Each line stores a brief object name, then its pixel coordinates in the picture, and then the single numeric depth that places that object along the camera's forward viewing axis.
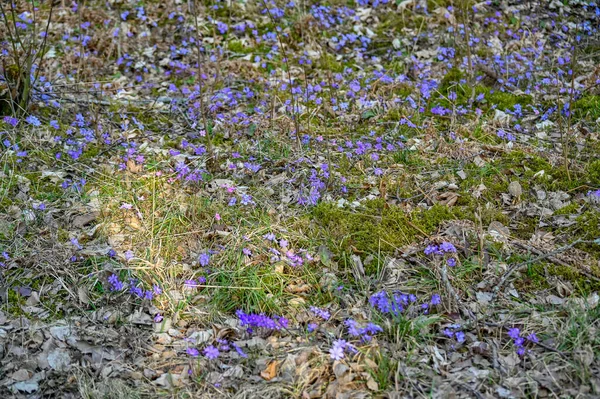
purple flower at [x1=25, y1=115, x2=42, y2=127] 4.71
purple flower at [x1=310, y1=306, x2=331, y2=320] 3.28
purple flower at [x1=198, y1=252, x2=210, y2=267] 3.60
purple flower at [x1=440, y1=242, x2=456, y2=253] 3.54
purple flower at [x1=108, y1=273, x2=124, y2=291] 3.47
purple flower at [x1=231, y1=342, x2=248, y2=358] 3.12
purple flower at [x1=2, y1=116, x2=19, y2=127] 4.80
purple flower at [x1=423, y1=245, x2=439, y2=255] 3.53
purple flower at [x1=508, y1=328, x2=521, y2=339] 3.03
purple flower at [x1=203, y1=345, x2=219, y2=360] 3.02
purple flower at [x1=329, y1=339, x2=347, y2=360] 2.97
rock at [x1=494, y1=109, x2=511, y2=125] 4.98
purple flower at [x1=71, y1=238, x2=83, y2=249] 3.71
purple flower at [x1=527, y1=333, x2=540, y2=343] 3.01
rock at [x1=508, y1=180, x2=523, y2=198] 4.10
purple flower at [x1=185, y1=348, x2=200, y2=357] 3.07
